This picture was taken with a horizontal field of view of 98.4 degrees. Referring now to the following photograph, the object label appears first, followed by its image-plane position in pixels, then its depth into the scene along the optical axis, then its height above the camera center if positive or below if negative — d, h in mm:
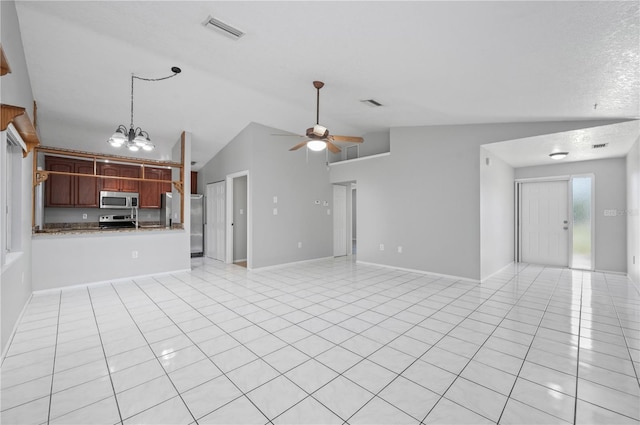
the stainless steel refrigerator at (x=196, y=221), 7285 -215
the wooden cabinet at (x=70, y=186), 6109 +607
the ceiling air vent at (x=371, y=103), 4270 +1745
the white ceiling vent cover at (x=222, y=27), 2609 +1814
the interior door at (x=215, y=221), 6758 -207
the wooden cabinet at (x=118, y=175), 6736 +974
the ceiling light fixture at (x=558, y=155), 5002 +1070
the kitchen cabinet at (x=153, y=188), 7250 +678
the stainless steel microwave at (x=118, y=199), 6566 +329
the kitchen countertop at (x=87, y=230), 4195 -293
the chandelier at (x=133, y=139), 3686 +1006
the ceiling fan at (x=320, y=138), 3738 +1058
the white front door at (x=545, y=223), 5988 -221
